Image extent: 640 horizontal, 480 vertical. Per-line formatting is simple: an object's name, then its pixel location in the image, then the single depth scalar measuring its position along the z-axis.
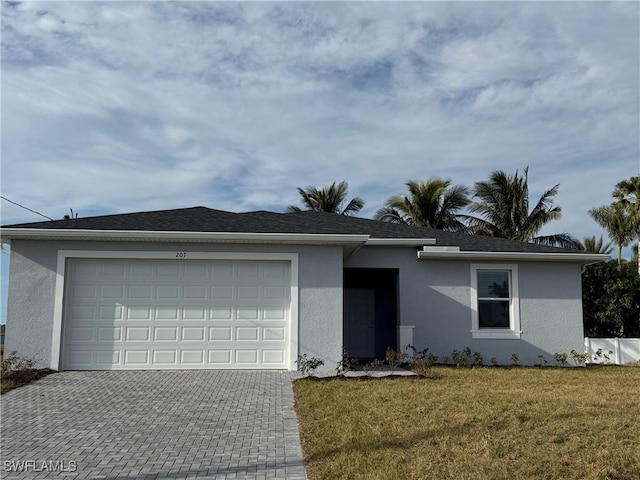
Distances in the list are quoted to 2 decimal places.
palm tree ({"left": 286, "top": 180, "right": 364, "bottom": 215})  31.78
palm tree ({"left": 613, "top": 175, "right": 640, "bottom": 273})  24.77
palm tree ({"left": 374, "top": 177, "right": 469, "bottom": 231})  29.58
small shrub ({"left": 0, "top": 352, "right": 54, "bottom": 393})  9.98
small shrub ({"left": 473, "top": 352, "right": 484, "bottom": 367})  13.58
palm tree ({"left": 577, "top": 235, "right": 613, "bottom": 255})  38.47
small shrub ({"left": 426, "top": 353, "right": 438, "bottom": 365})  13.49
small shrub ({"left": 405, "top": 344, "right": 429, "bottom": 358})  13.57
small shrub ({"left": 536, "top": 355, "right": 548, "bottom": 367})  14.02
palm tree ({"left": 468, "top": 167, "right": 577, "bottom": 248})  29.52
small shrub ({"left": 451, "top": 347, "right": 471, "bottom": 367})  13.53
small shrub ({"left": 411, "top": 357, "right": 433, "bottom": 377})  11.37
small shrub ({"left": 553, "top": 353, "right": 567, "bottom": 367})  14.00
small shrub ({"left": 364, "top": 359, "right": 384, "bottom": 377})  11.61
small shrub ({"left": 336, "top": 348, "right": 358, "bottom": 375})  11.40
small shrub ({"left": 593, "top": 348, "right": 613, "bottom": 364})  16.07
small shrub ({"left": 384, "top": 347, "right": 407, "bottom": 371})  12.23
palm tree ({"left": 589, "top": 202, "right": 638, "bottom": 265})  28.78
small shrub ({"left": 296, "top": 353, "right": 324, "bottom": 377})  11.34
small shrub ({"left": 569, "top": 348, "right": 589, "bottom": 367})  14.05
